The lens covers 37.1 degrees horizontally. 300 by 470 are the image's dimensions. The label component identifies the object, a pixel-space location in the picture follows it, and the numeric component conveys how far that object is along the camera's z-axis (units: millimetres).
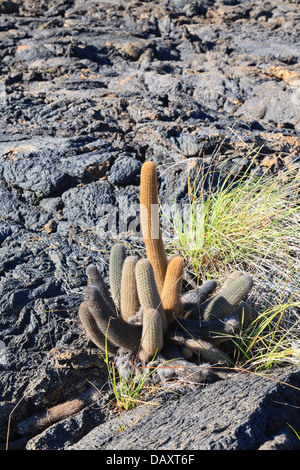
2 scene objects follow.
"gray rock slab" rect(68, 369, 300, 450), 1979
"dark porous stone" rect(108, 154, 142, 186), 3957
